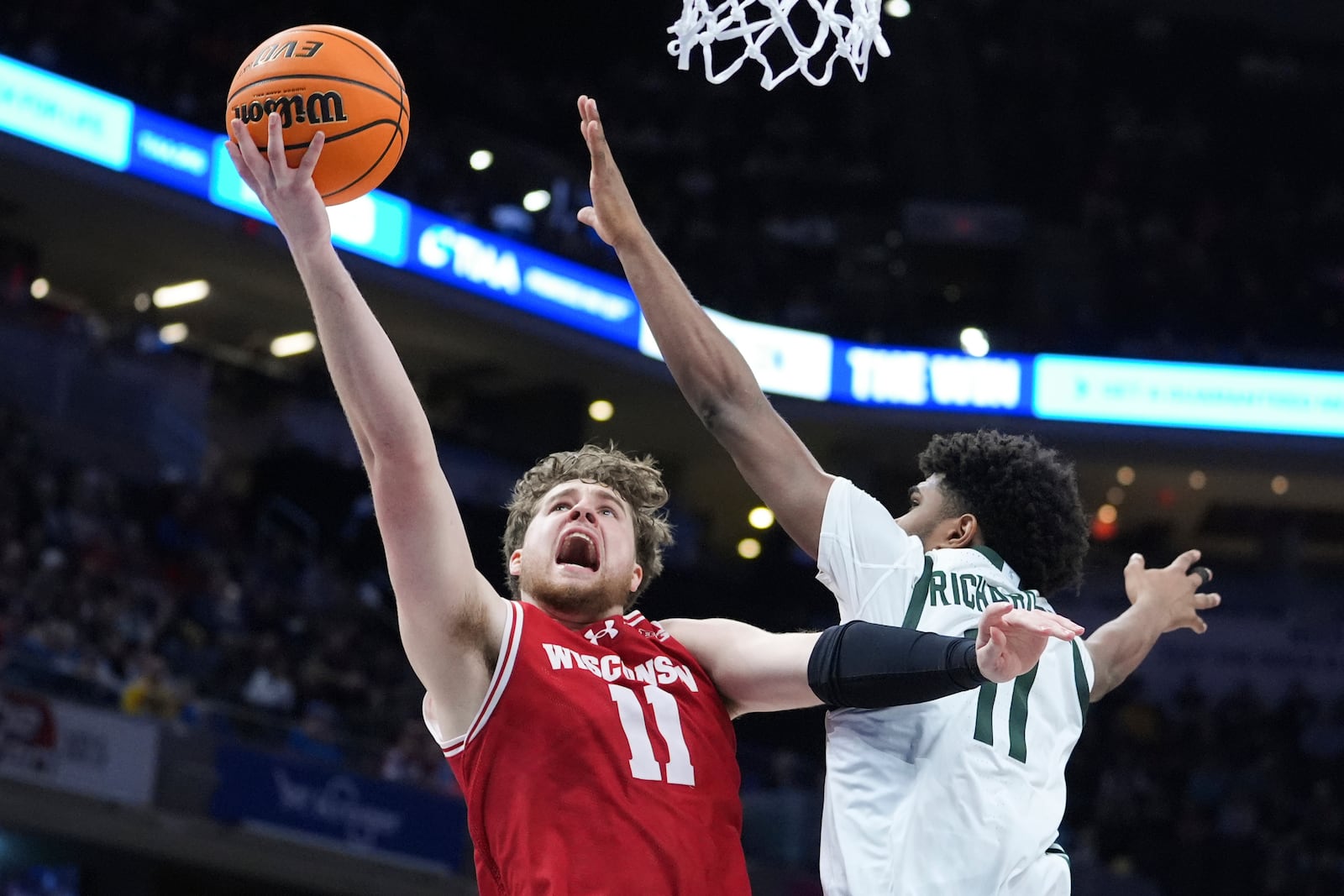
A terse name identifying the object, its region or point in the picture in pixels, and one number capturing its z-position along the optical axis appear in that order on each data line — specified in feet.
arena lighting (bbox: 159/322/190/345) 61.52
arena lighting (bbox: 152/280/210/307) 58.08
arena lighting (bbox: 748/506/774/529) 74.90
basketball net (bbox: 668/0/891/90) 13.09
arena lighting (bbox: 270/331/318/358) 63.52
